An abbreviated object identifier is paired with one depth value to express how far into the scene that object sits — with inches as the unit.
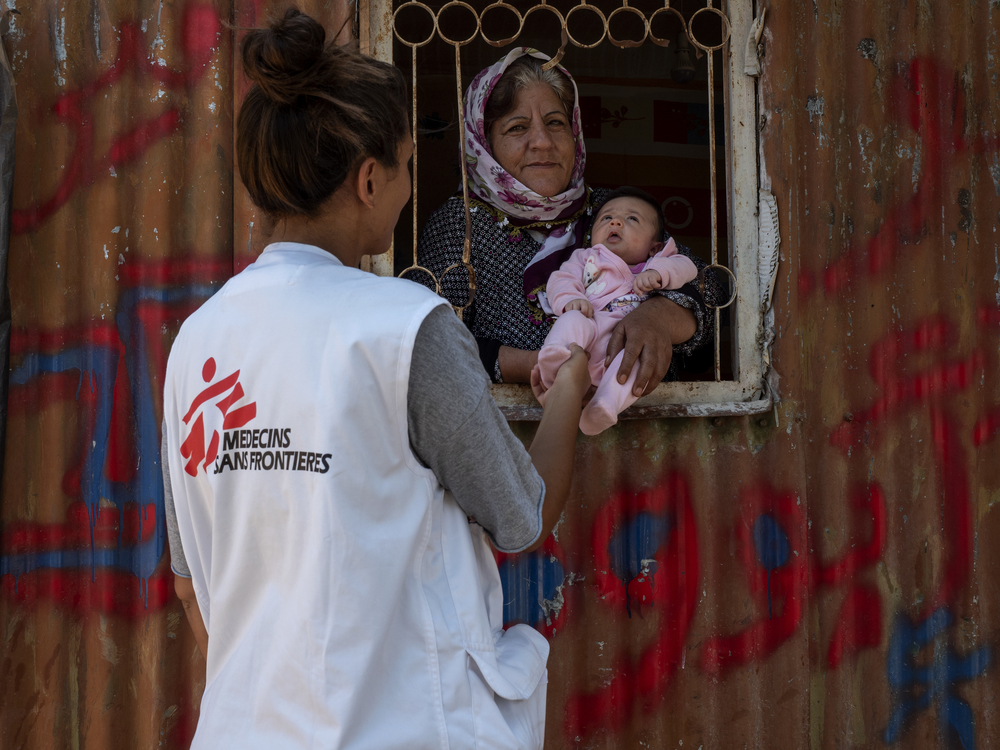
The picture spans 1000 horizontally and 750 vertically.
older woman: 96.1
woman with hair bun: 41.6
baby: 78.0
